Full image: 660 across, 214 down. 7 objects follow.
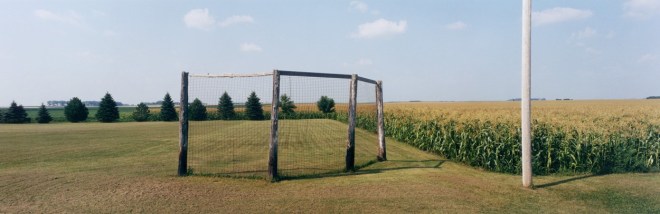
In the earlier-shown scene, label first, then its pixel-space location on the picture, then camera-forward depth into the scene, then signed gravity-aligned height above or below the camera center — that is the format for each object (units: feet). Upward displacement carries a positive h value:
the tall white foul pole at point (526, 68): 25.18 +2.70
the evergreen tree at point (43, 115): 162.91 -2.42
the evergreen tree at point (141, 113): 179.83 -1.72
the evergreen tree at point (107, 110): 171.94 -0.30
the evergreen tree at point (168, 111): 146.98 -0.65
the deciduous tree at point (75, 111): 174.58 -0.77
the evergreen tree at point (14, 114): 161.89 -1.99
